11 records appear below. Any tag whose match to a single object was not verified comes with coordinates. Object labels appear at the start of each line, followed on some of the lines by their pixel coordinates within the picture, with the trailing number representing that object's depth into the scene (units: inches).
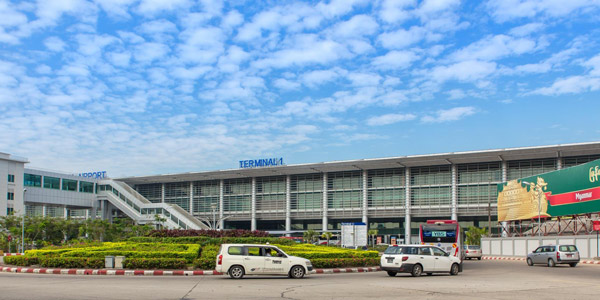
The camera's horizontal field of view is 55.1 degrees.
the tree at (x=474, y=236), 3171.8
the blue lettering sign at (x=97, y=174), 4034.9
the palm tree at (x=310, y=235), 3179.1
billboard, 2000.5
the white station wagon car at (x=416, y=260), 1032.8
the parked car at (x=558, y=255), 1456.7
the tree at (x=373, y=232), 3500.2
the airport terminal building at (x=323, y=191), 3134.8
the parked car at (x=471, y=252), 2043.6
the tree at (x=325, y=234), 3176.2
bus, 1416.1
